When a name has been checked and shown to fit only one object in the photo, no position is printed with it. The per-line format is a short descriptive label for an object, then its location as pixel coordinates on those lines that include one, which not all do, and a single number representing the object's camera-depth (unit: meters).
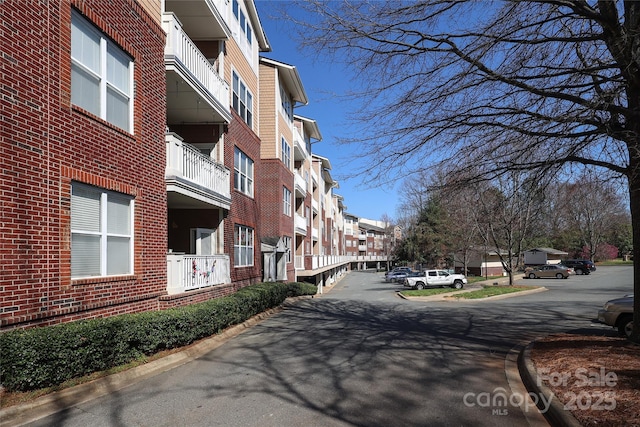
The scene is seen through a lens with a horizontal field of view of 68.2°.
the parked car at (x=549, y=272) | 46.39
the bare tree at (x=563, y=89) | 7.05
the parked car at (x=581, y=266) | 53.24
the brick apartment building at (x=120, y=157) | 6.86
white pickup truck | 36.09
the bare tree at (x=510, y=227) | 27.55
